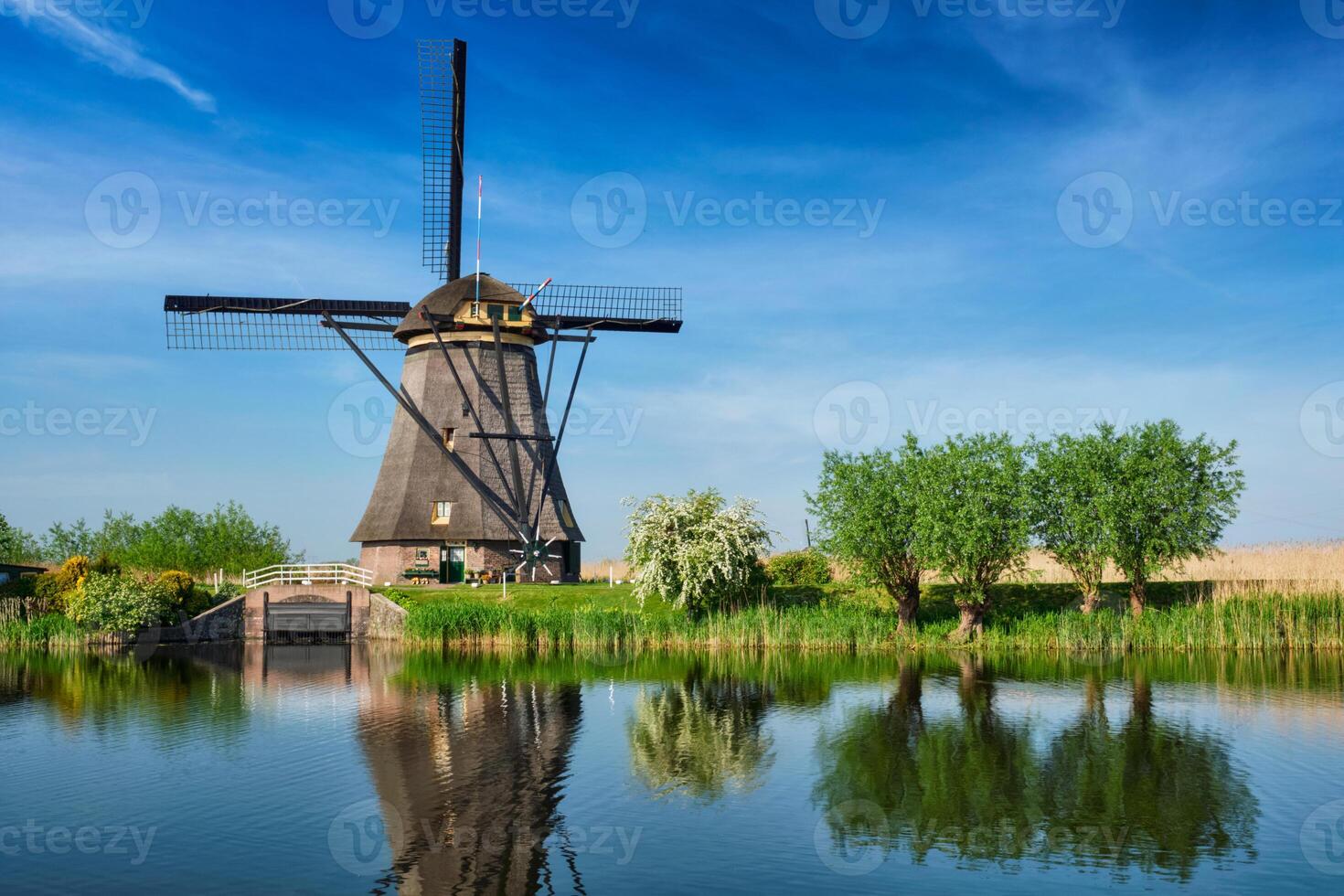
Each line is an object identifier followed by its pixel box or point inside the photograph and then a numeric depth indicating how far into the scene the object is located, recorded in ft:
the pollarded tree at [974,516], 115.75
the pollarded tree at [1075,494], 123.75
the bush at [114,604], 135.59
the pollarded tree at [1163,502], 121.29
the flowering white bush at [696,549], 124.77
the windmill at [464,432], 152.05
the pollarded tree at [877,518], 120.37
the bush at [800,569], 140.87
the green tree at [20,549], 219.20
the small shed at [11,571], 168.14
